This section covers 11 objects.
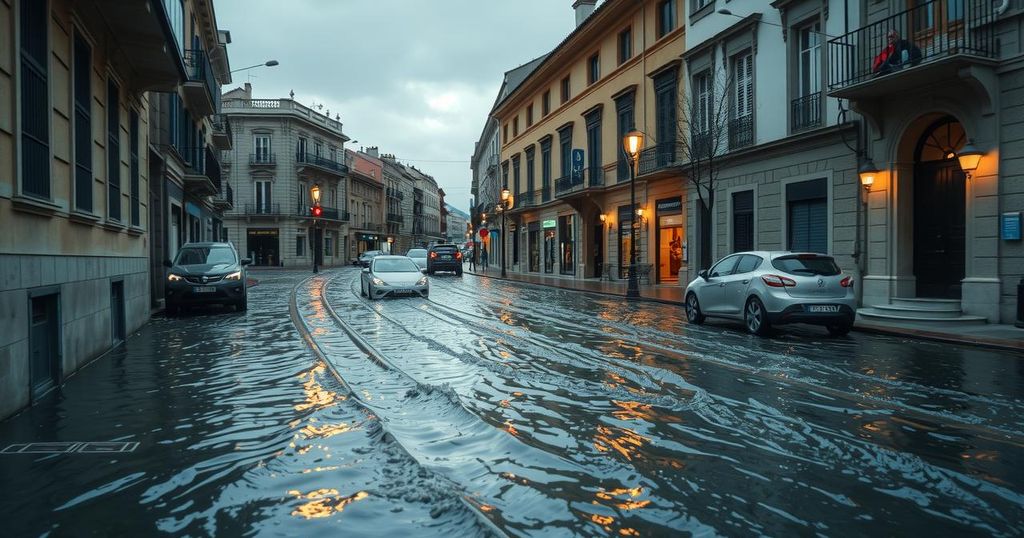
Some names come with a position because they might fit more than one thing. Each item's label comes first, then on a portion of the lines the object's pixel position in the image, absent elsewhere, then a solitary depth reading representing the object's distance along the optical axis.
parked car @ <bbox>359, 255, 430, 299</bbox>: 19.72
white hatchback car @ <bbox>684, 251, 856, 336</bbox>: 11.19
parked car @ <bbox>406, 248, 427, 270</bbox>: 49.21
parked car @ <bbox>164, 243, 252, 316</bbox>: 15.15
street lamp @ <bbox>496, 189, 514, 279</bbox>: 38.66
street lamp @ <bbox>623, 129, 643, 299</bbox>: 21.03
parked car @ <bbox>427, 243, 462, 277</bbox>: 40.03
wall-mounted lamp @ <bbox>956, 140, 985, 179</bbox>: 12.80
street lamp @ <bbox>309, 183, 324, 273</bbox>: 42.62
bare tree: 20.75
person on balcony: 13.86
